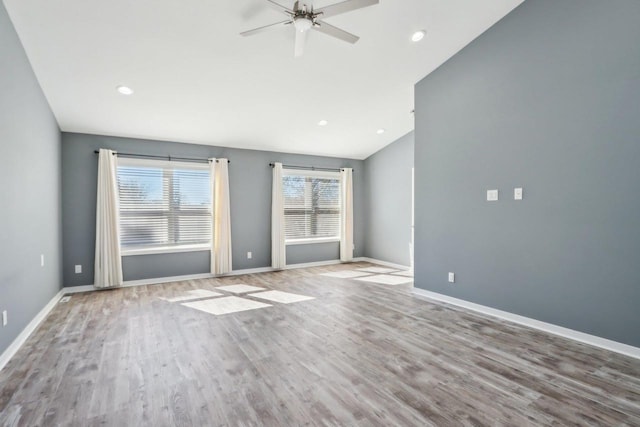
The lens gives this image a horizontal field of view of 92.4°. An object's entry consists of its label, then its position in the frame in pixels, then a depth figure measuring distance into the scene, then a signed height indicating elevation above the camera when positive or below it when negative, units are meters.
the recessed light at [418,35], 3.44 +1.97
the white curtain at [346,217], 7.09 -0.18
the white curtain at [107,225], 4.67 -0.21
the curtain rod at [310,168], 6.50 +0.92
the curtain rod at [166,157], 4.93 +0.93
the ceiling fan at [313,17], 2.45 +1.62
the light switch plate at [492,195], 3.52 +0.15
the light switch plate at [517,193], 3.30 +0.16
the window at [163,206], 5.05 +0.09
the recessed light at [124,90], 3.71 +1.49
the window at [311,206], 6.62 +0.08
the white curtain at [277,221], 6.14 -0.22
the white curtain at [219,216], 5.59 -0.10
